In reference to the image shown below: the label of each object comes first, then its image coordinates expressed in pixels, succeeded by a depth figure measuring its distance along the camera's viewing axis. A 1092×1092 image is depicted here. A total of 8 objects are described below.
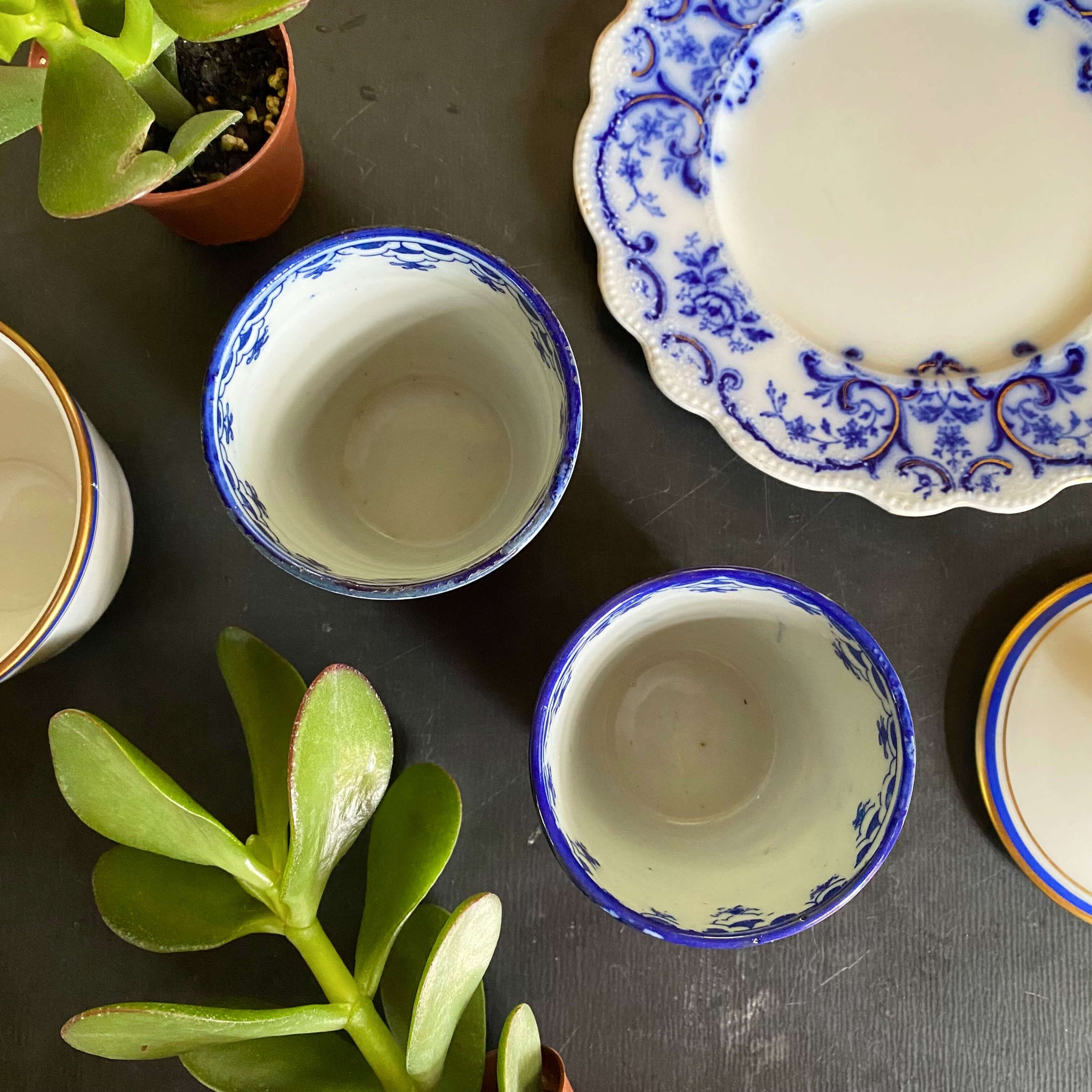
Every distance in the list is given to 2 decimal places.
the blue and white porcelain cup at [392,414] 0.36
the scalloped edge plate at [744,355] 0.45
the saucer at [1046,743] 0.47
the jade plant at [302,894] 0.33
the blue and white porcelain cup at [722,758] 0.38
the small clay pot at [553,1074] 0.37
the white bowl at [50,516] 0.38
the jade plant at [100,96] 0.29
